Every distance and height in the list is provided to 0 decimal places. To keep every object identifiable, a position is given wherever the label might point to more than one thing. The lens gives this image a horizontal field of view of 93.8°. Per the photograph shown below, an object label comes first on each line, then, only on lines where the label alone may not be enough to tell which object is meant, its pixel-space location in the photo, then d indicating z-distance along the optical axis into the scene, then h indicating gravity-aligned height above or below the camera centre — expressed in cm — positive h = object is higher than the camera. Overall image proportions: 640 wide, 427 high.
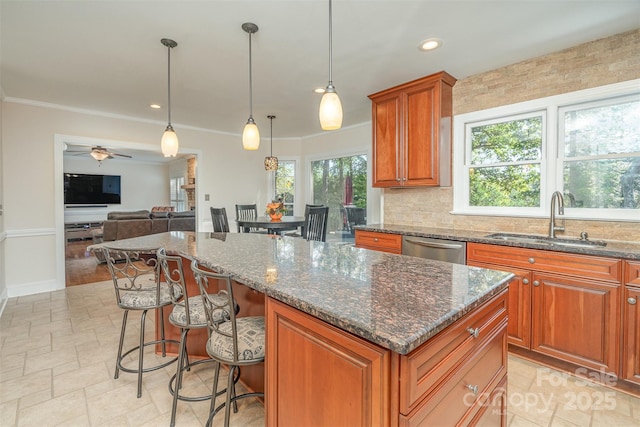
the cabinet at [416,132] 298 +79
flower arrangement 394 -4
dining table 374 -21
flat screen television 896 +55
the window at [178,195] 941 +40
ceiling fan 614 +115
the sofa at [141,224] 566 -34
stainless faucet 244 -3
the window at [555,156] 228 +45
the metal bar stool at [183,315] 152 -58
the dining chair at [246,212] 487 -8
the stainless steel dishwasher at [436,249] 254 -37
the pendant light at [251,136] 240 +58
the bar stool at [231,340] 126 -59
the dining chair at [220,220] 404 -18
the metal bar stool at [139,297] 186 -58
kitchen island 80 -41
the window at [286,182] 604 +51
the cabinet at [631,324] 181 -71
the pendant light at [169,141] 253 +56
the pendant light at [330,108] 166 +55
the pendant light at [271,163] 475 +70
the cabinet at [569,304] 190 -65
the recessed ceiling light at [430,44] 233 +130
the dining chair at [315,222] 365 -18
